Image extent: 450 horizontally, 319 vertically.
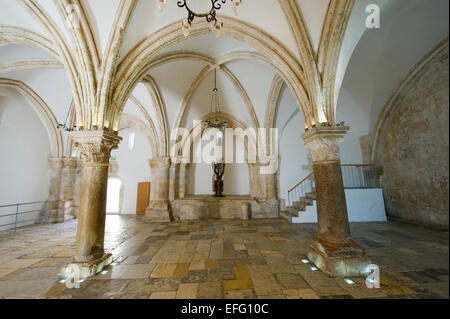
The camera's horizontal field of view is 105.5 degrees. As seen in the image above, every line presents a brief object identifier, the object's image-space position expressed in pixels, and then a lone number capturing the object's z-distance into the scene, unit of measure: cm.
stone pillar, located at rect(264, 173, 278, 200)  747
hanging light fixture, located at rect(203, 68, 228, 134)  759
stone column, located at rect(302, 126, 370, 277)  286
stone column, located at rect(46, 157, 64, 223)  744
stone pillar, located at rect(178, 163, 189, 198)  835
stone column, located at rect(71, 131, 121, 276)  312
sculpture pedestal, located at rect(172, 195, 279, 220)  721
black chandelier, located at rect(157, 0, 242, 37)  250
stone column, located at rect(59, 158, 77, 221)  779
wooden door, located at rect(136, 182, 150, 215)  921
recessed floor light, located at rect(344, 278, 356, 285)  263
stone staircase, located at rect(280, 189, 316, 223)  644
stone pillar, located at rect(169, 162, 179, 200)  766
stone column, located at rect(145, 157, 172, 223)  705
